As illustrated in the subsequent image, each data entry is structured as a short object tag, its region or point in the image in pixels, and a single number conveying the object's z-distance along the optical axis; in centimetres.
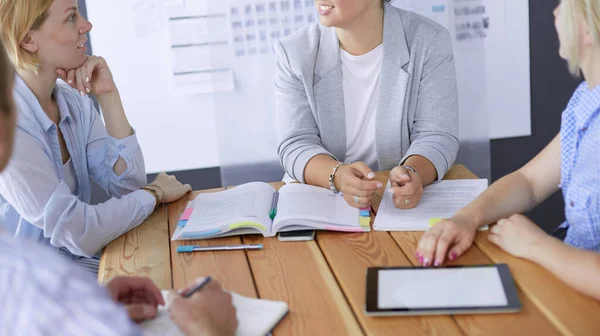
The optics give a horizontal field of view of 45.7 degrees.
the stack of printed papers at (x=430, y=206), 162
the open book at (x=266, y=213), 161
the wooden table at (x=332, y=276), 117
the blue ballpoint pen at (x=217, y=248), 156
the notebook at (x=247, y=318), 114
